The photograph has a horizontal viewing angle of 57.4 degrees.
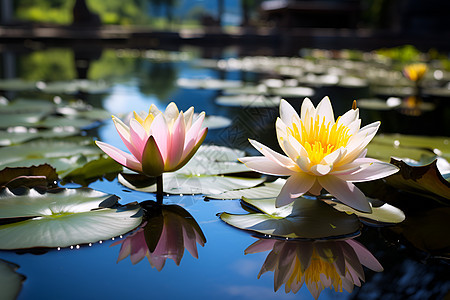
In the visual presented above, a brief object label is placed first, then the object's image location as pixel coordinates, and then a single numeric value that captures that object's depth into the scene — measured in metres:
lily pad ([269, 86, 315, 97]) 2.37
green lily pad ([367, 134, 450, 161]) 1.19
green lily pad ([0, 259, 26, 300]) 0.49
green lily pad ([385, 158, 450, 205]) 0.75
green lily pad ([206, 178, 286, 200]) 0.82
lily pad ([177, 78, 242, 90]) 2.74
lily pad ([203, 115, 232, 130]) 1.54
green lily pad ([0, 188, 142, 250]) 0.62
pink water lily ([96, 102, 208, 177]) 0.73
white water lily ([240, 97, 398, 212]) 0.70
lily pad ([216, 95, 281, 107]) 2.06
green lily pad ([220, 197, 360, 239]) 0.67
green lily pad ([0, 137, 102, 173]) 1.01
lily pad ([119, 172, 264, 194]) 0.85
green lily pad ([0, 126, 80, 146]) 1.20
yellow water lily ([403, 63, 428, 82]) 2.69
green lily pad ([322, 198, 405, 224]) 0.74
